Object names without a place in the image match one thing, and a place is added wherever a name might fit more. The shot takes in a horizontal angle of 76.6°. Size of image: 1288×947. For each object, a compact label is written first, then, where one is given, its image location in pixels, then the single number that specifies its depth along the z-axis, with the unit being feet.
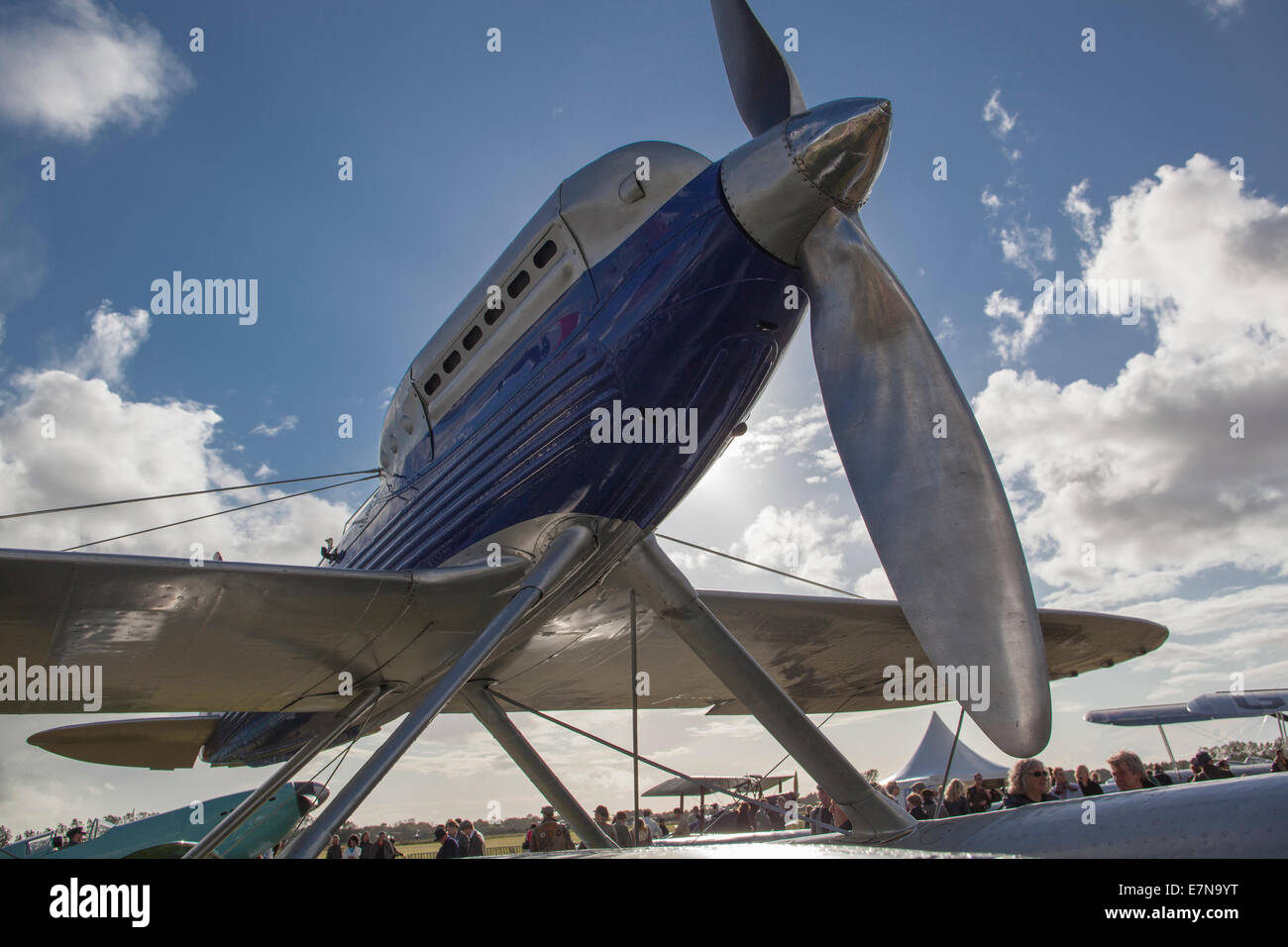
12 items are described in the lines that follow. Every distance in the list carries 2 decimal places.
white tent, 99.83
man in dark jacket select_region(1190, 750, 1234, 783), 31.55
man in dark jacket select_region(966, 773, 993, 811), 31.17
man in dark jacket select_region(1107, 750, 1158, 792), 19.90
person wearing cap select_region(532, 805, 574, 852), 31.07
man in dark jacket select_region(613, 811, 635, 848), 39.71
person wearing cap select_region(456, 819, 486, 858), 40.19
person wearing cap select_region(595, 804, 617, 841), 38.41
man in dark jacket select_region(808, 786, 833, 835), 37.45
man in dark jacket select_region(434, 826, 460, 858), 35.56
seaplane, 13.56
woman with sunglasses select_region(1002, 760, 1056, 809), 19.69
